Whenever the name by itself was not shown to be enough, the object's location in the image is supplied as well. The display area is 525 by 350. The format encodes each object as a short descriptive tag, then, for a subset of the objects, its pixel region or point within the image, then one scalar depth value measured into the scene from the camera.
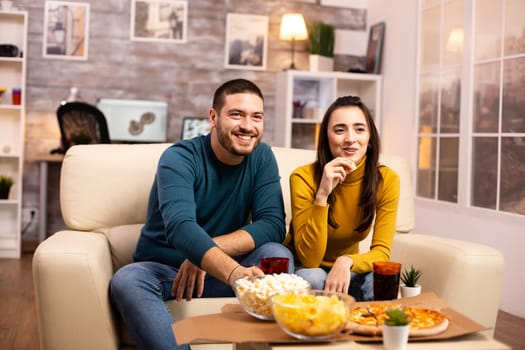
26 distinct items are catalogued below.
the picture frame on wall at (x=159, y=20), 5.90
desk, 5.53
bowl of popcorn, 1.63
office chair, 5.00
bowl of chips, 1.46
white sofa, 2.02
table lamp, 5.94
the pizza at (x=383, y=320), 1.54
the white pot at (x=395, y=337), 1.43
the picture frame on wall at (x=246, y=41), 6.10
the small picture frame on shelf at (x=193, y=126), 5.84
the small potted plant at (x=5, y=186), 5.35
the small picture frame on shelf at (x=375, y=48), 5.86
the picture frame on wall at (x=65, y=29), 5.77
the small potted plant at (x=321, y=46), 5.99
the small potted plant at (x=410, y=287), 1.88
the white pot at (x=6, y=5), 5.40
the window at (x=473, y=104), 3.98
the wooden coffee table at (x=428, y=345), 1.48
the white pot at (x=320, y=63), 5.97
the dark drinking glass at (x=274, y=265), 1.76
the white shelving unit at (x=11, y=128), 5.50
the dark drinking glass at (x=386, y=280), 1.80
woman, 2.27
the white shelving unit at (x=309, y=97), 5.82
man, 2.04
